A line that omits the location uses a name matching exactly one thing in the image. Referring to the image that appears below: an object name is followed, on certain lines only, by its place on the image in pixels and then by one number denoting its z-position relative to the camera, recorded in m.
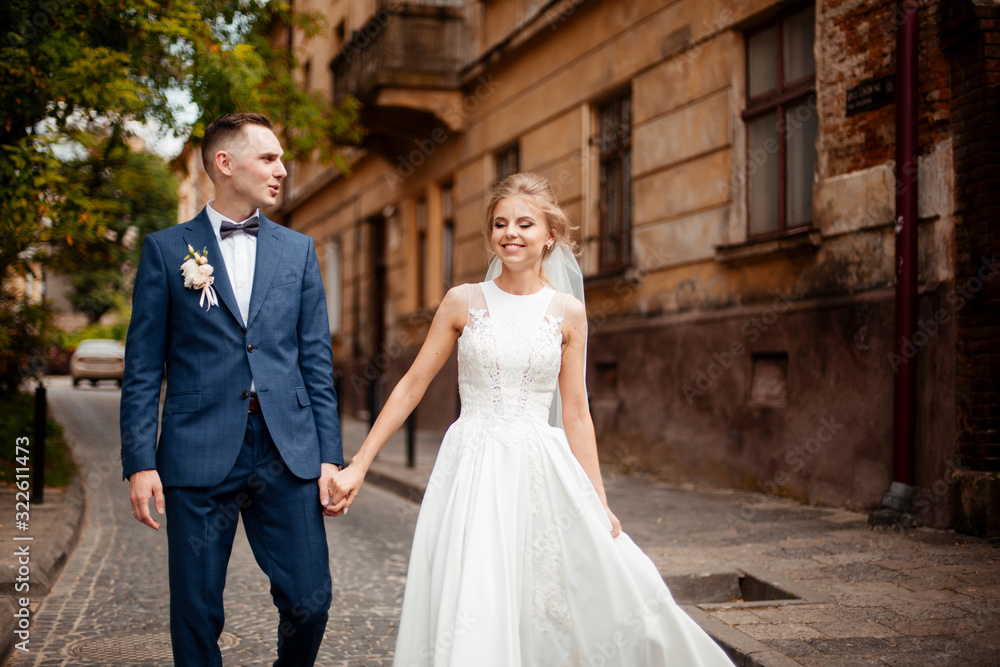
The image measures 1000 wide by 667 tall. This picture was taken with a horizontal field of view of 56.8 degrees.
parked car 28.44
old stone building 6.65
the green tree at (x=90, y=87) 6.82
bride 2.96
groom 2.91
